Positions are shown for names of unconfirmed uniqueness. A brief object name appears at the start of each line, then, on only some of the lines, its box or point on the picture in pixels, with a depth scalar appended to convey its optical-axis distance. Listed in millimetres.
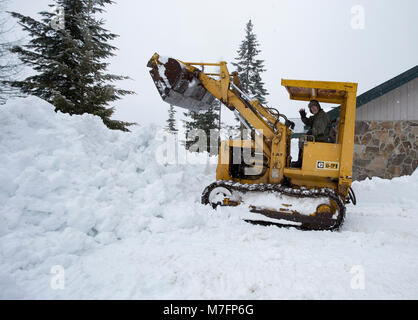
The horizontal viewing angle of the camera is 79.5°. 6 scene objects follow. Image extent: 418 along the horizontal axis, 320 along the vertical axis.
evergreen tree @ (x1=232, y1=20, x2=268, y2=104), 21031
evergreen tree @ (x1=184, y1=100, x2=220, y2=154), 19444
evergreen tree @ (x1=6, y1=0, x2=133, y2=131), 9359
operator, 5215
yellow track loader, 4883
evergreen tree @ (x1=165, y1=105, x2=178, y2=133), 33219
